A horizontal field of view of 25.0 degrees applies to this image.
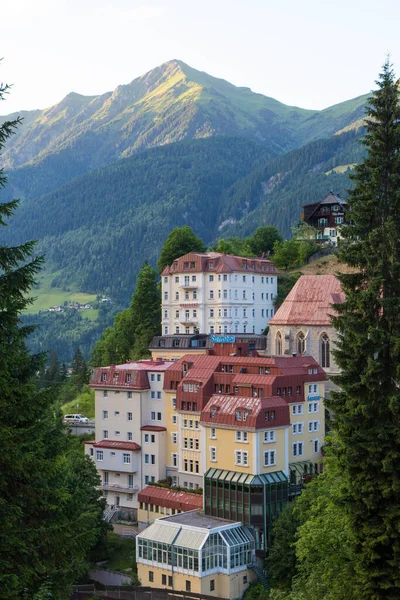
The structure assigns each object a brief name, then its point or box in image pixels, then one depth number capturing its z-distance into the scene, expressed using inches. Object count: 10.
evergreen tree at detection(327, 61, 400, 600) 1601.9
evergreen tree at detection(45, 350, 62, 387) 6853.3
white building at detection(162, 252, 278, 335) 5206.7
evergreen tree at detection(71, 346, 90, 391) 6343.5
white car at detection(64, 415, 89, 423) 4714.1
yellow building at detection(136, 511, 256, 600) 3122.5
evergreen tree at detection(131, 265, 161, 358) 5556.1
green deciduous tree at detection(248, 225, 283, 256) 6840.6
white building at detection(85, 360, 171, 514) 3946.9
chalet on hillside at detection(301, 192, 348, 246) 6894.7
